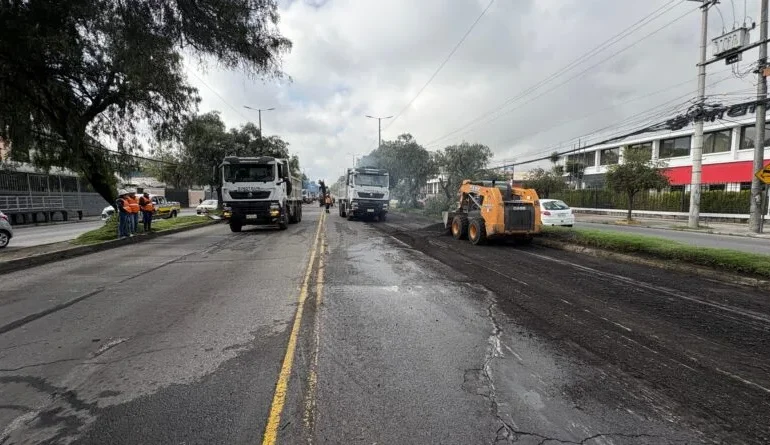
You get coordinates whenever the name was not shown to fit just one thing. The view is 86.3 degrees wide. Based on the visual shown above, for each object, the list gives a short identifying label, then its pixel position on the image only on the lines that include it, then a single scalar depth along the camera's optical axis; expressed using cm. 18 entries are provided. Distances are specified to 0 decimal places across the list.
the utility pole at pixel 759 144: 1708
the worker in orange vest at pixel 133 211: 1452
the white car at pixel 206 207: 3256
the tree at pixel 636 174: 2359
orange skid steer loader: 1238
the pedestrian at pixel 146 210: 1610
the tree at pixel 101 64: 923
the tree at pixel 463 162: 3531
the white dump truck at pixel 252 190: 1677
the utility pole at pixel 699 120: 1930
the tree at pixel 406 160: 3956
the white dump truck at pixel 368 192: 2398
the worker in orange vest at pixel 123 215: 1395
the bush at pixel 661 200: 2489
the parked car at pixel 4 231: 1359
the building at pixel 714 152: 3070
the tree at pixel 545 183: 3697
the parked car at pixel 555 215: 1994
